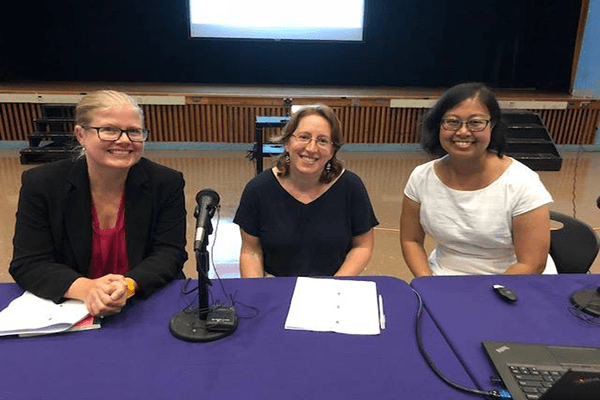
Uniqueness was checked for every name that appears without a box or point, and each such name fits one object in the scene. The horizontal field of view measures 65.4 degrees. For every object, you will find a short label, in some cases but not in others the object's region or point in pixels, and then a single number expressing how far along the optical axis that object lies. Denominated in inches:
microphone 44.9
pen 50.5
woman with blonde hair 56.4
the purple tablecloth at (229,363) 40.5
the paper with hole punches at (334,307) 50.1
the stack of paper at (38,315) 47.4
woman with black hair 70.2
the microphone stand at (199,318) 46.4
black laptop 35.7
